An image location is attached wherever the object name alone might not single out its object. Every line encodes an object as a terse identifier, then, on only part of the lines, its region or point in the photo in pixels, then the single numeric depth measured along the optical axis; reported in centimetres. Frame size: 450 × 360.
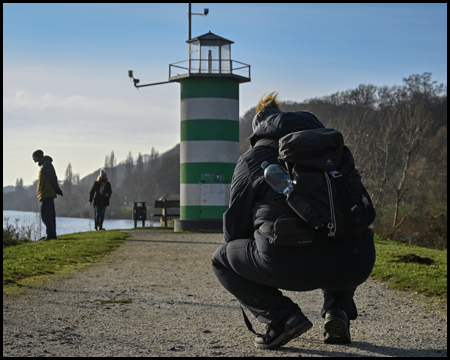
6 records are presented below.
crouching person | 374
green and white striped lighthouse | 1942
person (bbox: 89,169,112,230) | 1923
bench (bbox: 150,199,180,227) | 2283
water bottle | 371
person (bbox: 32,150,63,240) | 1398
